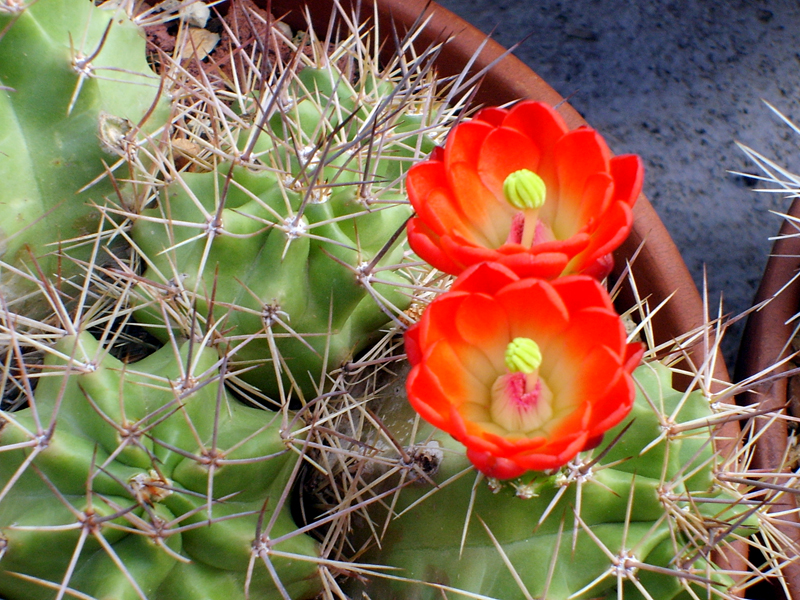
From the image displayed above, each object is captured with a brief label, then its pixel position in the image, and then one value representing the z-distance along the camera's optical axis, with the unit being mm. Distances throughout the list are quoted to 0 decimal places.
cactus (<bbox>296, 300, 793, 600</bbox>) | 351
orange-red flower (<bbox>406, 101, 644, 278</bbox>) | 318
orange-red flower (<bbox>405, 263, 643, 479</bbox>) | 306
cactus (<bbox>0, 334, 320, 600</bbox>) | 341
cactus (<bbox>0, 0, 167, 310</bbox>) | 378
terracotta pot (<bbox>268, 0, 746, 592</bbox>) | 470
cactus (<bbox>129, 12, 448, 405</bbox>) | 371
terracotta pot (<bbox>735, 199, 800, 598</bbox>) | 474
